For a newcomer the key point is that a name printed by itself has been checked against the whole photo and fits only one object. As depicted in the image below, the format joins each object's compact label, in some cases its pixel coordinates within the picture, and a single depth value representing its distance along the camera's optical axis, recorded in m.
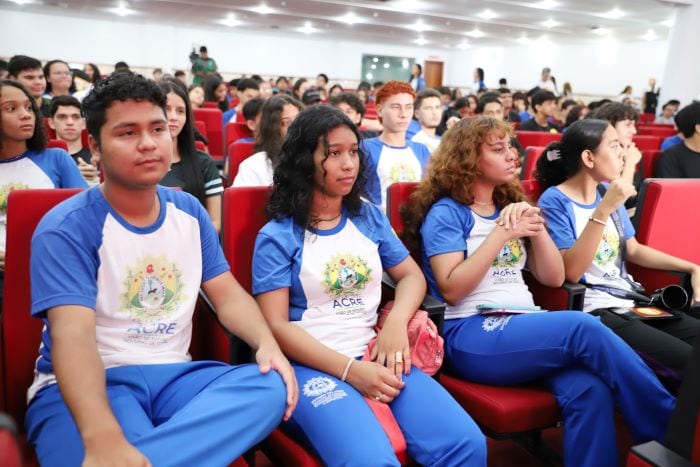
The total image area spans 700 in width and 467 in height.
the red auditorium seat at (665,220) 2.25
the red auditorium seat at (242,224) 1.74
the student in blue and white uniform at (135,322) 1.10
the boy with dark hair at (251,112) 3.79
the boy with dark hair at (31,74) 4.18
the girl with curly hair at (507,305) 1.56
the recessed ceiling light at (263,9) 14.23
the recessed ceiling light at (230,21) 16.66
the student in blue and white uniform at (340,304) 1.34
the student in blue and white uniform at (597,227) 1.88
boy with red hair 3.20
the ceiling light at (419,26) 15.98
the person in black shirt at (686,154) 3.52
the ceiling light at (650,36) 16.02
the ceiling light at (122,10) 15.48
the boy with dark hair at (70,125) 3.23
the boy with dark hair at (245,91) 5.96
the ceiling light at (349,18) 15.13
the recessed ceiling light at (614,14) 12.71
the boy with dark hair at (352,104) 4.34
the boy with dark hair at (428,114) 4.20
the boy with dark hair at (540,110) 5.73
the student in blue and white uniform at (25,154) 2.07
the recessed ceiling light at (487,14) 13.61
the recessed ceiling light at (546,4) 11.93
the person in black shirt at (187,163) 2.43
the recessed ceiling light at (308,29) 17.85
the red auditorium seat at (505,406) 1.52
